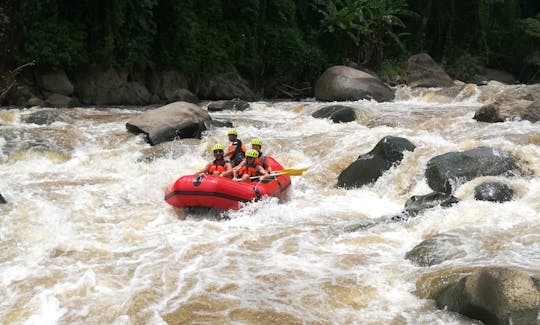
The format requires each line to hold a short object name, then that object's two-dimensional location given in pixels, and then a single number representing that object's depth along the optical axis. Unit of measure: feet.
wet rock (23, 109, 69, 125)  37.93
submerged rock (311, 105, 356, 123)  38.75
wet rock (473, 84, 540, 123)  33.78
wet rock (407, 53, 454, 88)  61.00
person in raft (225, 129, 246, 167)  26.89
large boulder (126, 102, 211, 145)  35.17
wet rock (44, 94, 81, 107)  46.39
